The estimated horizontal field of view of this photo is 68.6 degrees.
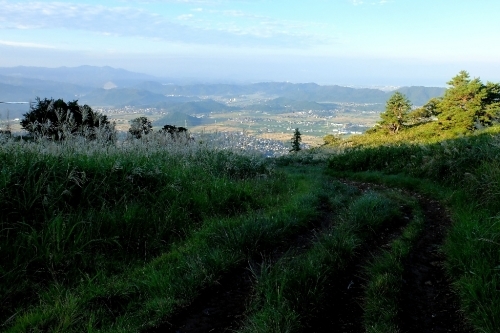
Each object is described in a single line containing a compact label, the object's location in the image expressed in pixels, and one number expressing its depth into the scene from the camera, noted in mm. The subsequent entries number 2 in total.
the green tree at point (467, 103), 32969
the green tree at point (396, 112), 45250
